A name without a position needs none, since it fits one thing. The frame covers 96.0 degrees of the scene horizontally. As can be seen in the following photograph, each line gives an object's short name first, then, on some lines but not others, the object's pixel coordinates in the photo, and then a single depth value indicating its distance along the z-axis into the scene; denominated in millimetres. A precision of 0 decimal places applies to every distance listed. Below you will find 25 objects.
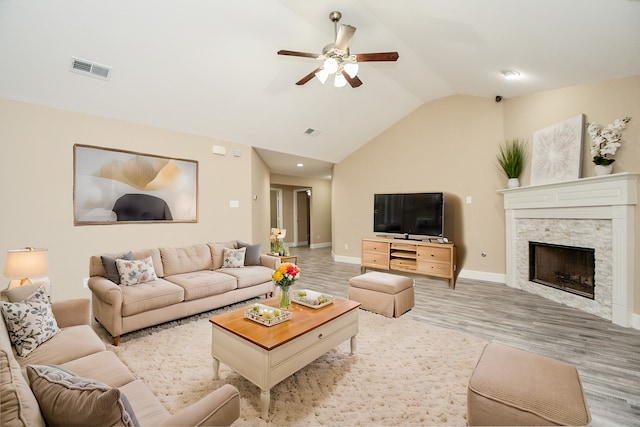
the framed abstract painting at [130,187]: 3734
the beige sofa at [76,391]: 875
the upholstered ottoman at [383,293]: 3455
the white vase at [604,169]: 3443
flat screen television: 5398
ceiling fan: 2685
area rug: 1837
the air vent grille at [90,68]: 3096
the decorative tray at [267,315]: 2178
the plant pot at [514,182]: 4730
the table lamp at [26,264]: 2467
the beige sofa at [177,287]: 2805
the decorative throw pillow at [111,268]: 3127
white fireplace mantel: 3201
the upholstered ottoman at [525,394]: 1336
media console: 5051
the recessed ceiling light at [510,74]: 3893
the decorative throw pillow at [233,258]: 4145
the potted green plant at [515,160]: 4710
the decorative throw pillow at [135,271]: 3144
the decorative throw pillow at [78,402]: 878
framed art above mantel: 3830
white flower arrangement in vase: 3375
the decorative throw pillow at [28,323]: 1808
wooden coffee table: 1846
